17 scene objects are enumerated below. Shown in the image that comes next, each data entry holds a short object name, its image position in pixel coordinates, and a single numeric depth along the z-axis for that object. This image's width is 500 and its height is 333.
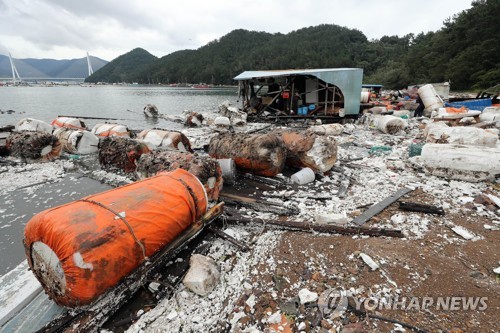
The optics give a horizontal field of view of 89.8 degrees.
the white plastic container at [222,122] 12.45
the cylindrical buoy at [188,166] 4.18
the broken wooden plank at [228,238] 3.21
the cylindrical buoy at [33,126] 9.22
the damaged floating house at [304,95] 12.17
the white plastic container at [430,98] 12.66
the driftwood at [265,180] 5.15
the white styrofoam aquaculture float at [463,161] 4.71
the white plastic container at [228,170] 5.16
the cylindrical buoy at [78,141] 7.94
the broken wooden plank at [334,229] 3.36
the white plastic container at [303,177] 5.13
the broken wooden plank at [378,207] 3.72
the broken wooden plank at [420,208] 3.88
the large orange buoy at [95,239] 2.04
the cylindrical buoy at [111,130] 8.59
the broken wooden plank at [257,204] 4.05
